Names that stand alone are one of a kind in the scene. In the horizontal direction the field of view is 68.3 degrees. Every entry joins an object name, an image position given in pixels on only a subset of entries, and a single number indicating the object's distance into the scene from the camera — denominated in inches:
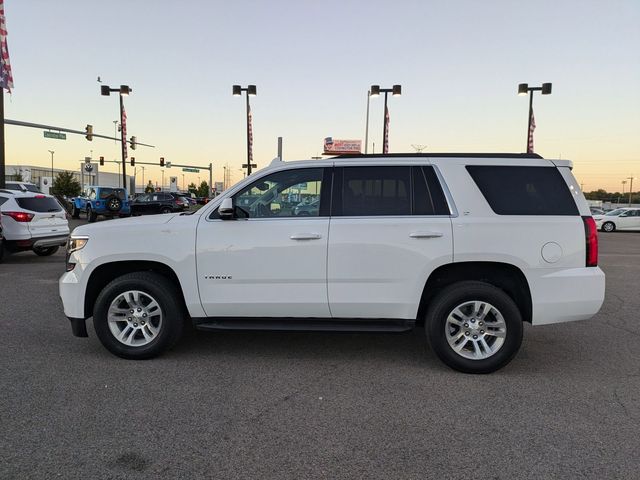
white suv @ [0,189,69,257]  409.1
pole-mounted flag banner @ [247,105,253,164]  1197.1
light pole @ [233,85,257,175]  1133.9
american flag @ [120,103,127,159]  1322.8
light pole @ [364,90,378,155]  1217.5
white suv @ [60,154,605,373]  163.9
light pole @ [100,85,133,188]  1232.2
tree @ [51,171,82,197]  3607.3
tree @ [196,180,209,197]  4933.6
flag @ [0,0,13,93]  577.9
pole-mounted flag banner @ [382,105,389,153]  1049.5
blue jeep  983.0
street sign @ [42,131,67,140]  1135.6
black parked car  1149.7
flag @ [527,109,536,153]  962.7
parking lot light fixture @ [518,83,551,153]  930.7
